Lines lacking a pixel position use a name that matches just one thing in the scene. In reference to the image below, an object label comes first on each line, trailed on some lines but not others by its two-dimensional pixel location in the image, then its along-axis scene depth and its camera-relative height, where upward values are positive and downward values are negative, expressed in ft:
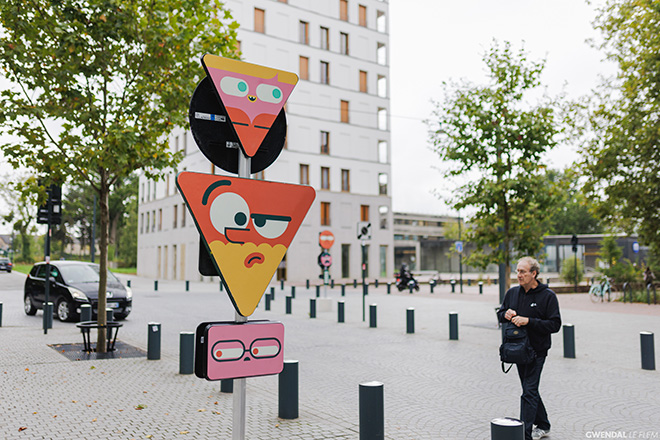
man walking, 16.93 -1.70
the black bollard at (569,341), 33.24 -4.62
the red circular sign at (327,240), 87.51 +3.83
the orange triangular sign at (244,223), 10.11 +0.78
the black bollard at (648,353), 29.53 -4.72
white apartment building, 140.15 +34.90
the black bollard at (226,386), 23.62 -5.17
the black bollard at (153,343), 30.89 -4.36
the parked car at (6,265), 183.42 -0.09
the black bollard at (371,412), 15.92 -4.23
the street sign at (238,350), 10.07 -1.59
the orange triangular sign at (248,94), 10.91 +3.43
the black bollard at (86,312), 40.01 -3.41
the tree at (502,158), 46.01 +9.08
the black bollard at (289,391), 19.90 -4.54
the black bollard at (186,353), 27.20 -4.31
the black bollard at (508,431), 11.47 -3.43
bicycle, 78.79 -3.71
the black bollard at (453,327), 40.63 -4.59
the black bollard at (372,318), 47.88 -4.64
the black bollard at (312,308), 56.29 -4.44
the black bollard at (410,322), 44.20 -4.60
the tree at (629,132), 56.65 +14.28
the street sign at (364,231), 54.84 +3.25
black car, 47.91 -2.26
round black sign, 11.12 +2.65
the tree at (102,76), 30.19 +11.00
